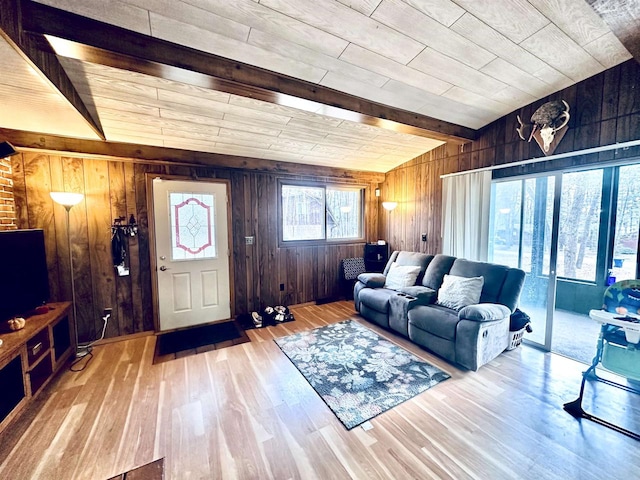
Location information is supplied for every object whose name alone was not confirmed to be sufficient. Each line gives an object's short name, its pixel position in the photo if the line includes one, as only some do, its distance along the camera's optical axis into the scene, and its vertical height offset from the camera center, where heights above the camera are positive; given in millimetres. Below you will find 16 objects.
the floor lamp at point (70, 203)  2529 +207
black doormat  2945 -1450
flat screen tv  2129 -430
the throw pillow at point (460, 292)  2859 -784
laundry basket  2891 -1300
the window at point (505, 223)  3195 -4
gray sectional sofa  2512 -948
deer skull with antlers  2689 +1091
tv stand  1853 -1115
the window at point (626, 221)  2812 +16
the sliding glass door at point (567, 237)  2865 -173
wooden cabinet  4797 -630
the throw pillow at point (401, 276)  3582 -756
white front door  3428 -399
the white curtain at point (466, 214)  3420 +115
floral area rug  2076 -1431
